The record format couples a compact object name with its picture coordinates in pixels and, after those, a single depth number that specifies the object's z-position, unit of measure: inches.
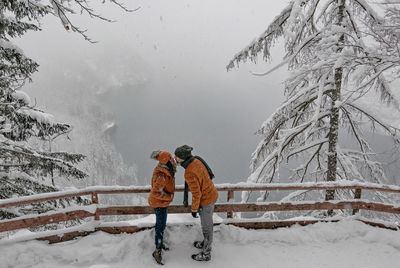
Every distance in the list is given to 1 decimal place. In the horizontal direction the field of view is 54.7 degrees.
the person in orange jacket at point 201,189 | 256.7
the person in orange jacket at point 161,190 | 262.8
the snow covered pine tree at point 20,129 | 374.6
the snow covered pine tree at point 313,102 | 353.4
